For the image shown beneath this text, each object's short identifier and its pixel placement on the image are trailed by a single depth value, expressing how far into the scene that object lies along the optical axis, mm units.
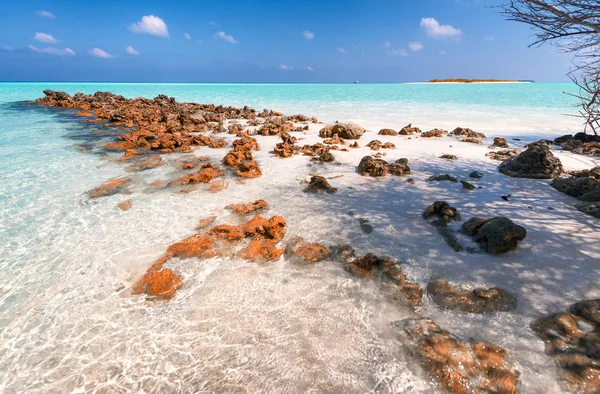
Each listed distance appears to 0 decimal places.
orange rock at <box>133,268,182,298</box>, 3727
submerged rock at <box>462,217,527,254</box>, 4254
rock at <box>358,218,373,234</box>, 5086
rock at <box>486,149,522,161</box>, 9844
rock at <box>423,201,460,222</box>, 5320
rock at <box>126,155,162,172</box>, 8850
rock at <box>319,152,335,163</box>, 9609
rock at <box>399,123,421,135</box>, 14468
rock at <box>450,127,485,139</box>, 13828
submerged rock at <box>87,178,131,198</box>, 6798
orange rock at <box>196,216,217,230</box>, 5324
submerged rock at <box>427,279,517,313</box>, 3314
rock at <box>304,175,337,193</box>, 6965
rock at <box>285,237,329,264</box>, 4371
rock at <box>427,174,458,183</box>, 7547
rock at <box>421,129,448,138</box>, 13945
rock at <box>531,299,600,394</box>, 2463
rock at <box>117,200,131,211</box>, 6094
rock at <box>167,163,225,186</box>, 7594
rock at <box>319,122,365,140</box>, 13469
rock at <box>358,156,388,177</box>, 8023
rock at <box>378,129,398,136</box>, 14346
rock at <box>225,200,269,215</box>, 5909
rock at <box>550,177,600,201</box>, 5875
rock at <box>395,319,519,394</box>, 2488
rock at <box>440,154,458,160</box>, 9742
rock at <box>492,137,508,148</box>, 11844
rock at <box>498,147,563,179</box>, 7575
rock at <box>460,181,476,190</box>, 6926
